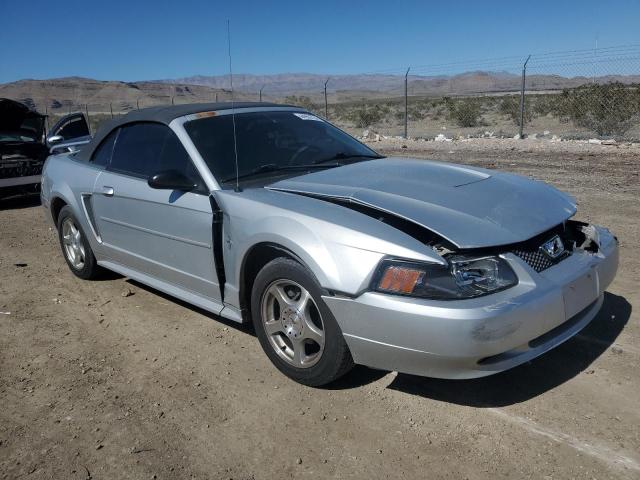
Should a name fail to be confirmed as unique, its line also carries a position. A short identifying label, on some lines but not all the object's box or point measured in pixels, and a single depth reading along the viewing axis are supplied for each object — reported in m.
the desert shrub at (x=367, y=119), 30.55
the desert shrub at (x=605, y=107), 17.55
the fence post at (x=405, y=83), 18.69
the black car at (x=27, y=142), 10.15
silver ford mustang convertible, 2.79
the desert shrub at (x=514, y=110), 26.11
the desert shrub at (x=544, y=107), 26.75
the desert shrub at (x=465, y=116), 25.83
